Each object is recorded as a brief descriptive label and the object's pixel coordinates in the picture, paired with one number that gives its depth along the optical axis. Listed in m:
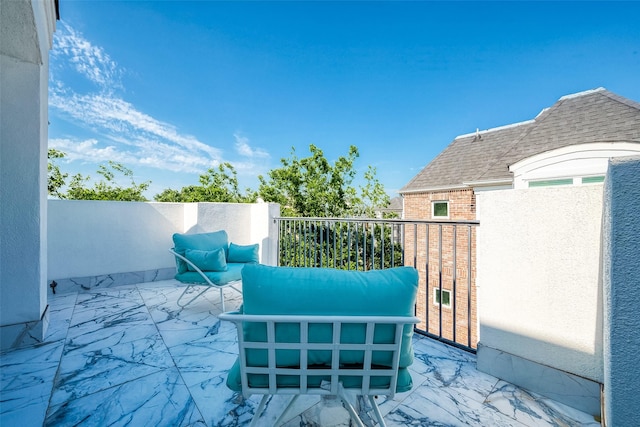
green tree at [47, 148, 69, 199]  9.05
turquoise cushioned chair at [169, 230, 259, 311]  2.96
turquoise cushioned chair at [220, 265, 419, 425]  0.96
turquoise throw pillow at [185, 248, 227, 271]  3.03
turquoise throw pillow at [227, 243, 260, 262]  3.72
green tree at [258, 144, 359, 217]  9.83
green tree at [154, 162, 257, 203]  12.65
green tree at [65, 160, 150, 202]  9.94
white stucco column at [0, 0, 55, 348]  2.14
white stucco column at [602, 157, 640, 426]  0.87
